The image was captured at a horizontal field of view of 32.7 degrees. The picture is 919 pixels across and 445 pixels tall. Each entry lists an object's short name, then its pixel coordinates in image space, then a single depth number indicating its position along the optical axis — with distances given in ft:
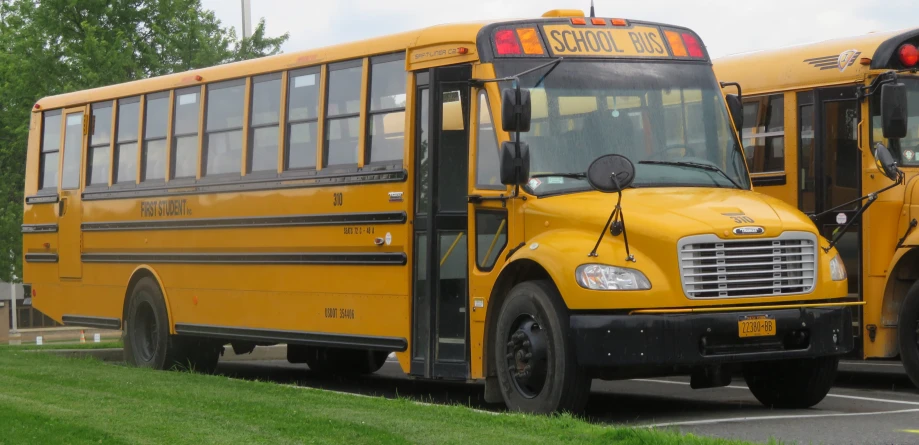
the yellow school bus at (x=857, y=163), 40.73
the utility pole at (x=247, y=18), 106.10
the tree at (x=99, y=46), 98.07
